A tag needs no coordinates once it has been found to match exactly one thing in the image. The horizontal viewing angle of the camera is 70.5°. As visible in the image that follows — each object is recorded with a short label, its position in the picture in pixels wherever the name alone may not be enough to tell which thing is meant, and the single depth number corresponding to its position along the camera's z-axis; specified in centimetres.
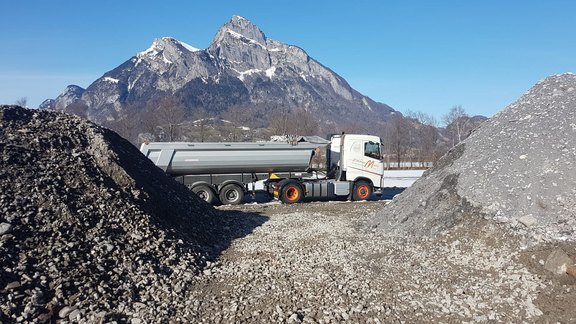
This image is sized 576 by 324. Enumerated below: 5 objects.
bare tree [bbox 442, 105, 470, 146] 5919
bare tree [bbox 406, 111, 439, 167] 5943
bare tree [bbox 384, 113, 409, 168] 6325
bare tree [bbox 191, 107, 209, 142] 4648
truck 1680
